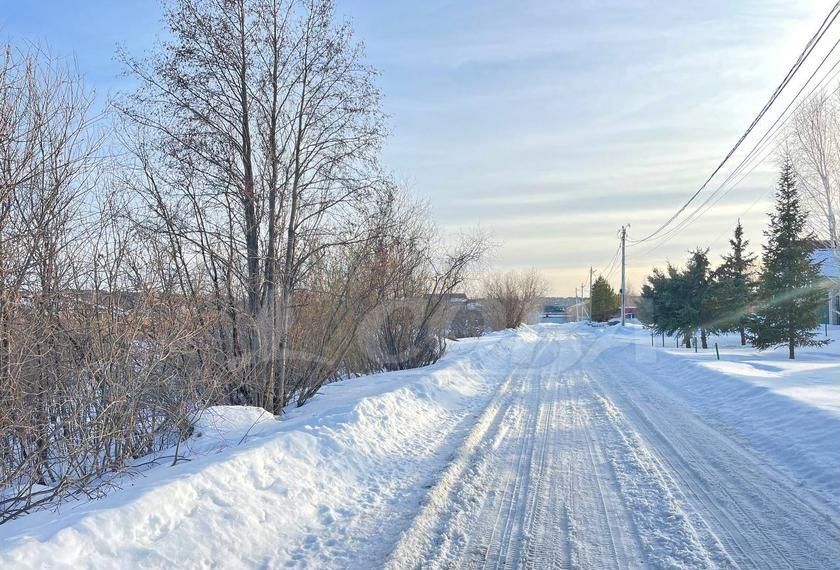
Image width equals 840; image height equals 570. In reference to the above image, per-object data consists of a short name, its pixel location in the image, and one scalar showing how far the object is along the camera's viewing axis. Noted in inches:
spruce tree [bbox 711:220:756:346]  1034.7
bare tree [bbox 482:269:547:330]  1957.4
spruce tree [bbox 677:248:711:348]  1071.0
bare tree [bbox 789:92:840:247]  1022.4
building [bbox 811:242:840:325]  913.8
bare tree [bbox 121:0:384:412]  415.5
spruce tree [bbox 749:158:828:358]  899.4
